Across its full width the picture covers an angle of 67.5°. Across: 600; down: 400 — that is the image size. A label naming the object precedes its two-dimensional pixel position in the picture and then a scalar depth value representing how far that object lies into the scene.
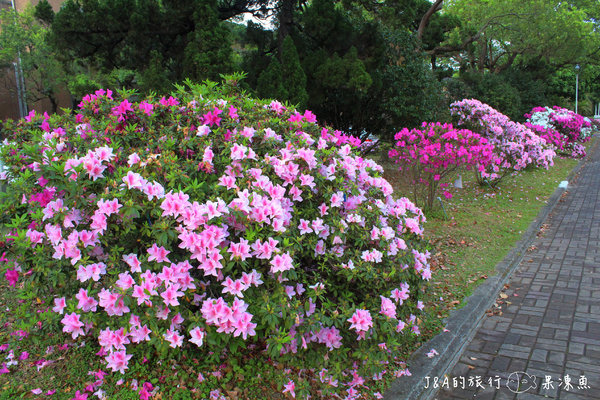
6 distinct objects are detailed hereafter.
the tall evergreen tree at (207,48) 7.42
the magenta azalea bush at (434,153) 6.93
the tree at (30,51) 22.36
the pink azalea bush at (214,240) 2.45
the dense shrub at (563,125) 17.41
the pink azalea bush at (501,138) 10.37
